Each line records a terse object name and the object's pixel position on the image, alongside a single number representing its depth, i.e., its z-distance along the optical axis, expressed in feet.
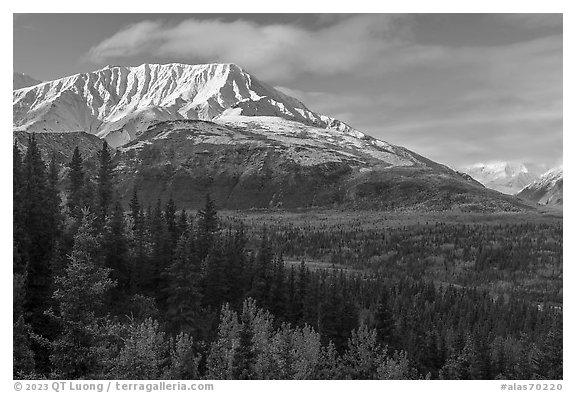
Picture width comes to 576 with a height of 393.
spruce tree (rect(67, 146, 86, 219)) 227.63
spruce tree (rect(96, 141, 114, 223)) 249.61
